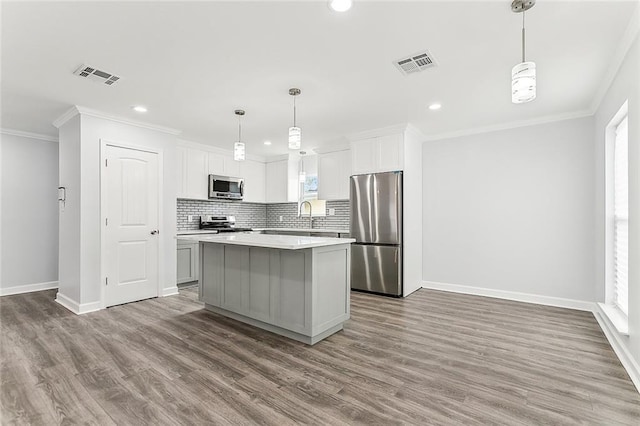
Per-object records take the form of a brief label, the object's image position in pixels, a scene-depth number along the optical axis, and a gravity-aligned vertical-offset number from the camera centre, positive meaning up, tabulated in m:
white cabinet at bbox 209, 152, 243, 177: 6.04 +0.91
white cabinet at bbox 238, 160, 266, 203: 6.70 +0.69
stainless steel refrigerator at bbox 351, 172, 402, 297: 4.66 -0.32
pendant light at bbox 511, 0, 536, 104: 1.84 +0.76
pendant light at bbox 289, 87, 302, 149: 3.03 +0.71
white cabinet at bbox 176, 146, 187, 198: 5.51 +0.72
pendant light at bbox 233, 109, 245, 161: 3.60 +0.69
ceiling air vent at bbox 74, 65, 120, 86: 2.85 +1.28
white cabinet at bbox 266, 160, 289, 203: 6.78 +0.65
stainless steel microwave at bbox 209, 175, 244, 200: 5.91 +0.47
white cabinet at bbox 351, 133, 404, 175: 4.69 +0.89
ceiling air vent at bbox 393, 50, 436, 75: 2.62 +1.28
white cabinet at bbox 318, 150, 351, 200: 5.68 +0.67
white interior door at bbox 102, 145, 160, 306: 4.13 -0.18
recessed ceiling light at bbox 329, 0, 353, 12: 1.94 +1.28
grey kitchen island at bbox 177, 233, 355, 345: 2.92 -0.74
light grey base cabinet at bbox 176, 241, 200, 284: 5.18 -0.85
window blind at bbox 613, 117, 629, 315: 2.92 -0.05
